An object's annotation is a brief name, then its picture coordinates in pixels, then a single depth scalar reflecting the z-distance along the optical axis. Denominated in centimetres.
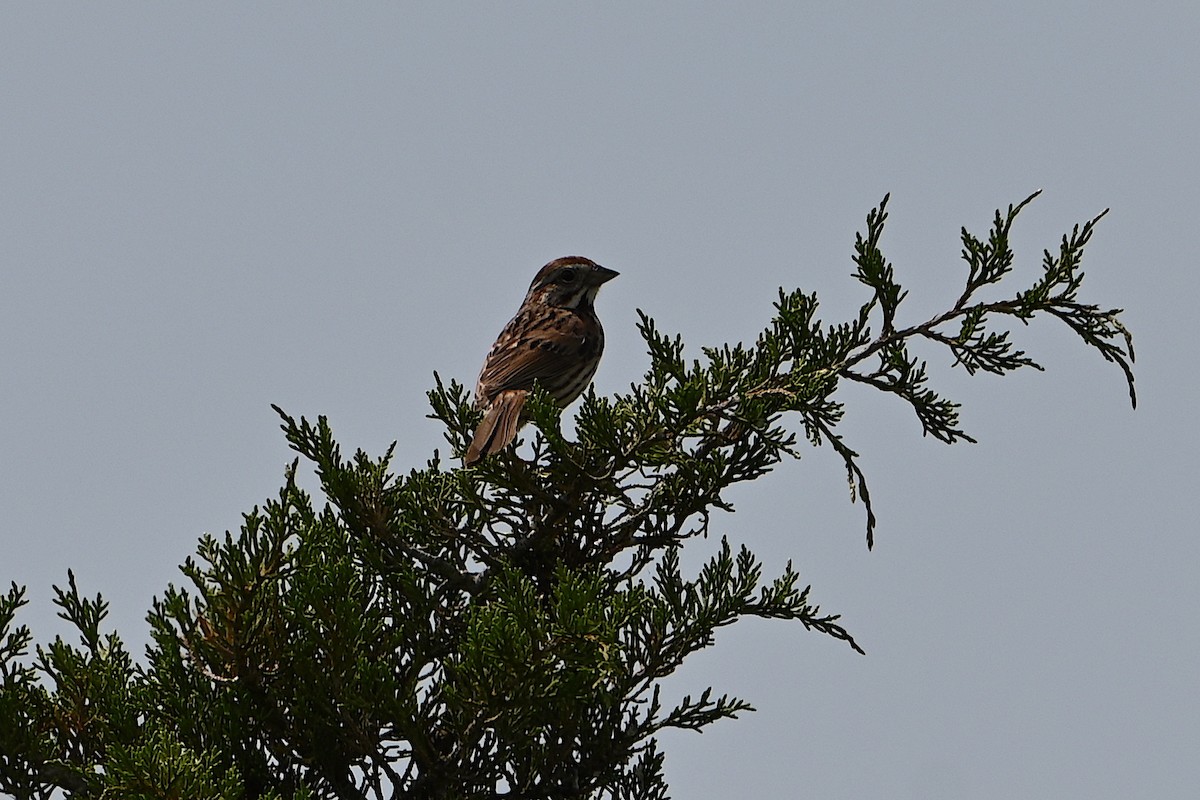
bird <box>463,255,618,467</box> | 1345
